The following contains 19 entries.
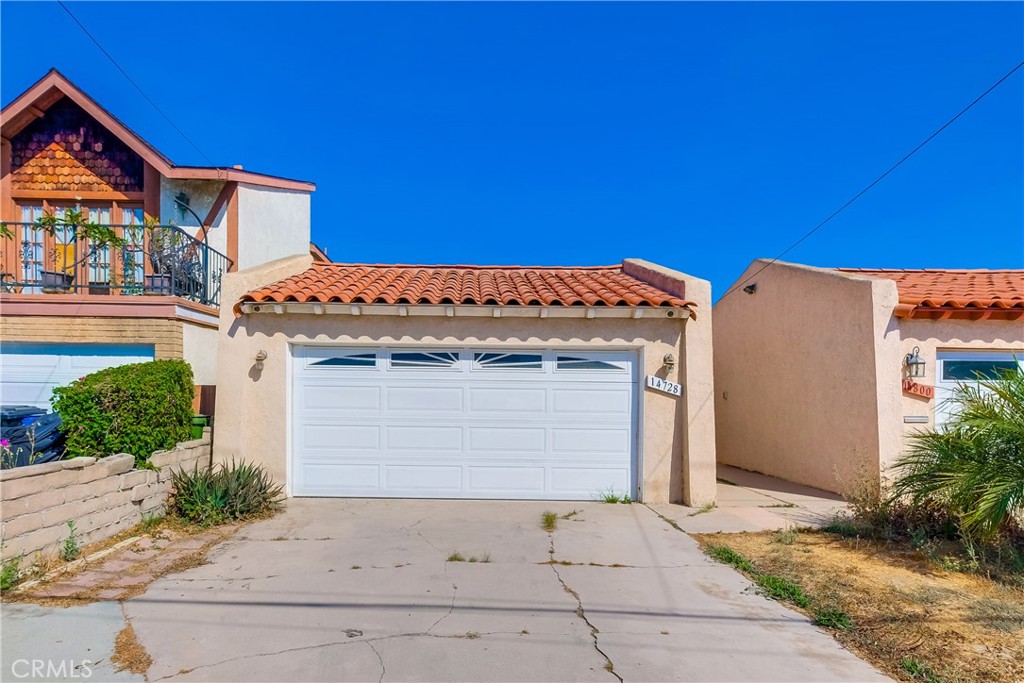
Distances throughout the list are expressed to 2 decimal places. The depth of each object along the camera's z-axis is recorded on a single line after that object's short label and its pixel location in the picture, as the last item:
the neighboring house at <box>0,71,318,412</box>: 8.30
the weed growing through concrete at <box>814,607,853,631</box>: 4.16
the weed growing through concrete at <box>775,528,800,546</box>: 6.21
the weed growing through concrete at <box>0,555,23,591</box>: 4.54
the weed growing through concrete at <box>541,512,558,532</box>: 6.75
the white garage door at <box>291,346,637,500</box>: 8.26
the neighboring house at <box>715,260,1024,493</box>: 8.19
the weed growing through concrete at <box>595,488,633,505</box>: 8.19
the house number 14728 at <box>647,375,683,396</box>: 8.09
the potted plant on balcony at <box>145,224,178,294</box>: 8.89
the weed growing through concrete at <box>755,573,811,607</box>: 4.63
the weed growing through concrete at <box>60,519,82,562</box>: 5.20
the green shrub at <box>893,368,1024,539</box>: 4.96
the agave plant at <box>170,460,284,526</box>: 6.77
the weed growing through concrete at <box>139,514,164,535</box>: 6.28
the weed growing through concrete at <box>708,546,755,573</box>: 5.47
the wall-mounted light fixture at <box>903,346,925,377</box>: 8.15
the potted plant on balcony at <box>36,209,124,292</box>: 8.59
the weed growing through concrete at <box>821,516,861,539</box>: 6.38
